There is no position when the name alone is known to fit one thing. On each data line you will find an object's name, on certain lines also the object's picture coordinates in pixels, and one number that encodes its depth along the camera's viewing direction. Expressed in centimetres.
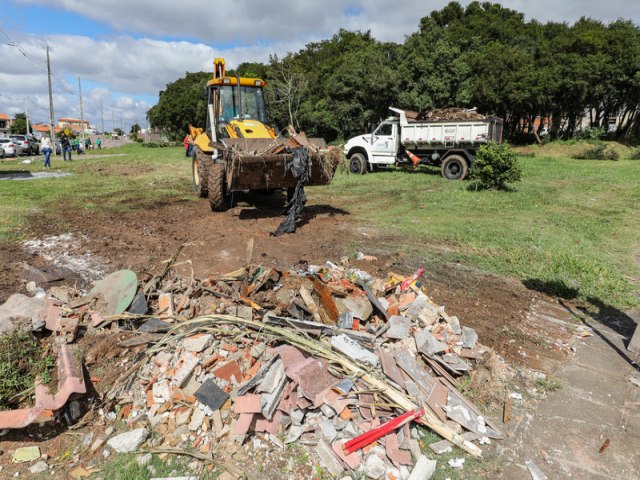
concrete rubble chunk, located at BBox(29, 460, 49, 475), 301
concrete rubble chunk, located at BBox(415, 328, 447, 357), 412
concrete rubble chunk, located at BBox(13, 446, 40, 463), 309
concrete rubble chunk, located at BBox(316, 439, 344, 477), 302
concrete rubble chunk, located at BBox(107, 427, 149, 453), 317
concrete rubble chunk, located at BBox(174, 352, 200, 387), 367
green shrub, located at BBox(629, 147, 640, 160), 2407
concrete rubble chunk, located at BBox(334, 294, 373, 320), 458
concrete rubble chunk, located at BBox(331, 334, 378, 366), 383
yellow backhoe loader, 811
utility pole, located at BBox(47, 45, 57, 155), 2742
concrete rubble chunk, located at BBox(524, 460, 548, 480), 301
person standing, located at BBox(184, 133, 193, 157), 2613
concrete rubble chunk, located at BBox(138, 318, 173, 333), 438
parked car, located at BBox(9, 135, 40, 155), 2648
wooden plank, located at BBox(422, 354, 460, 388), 388
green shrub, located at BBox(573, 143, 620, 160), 2416
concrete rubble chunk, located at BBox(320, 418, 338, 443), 325
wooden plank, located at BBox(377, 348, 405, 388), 370
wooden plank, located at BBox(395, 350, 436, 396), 370
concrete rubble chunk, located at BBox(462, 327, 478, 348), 434
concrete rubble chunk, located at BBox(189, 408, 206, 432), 334
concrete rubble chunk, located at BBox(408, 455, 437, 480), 296
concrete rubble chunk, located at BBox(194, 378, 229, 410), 346
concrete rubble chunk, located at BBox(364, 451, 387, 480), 300
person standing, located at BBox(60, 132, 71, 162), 2142
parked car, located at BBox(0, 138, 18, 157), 2553
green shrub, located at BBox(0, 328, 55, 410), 361
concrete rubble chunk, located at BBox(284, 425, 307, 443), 325
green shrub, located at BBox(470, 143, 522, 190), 1280
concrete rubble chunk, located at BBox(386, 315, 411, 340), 425
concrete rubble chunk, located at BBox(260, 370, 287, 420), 332
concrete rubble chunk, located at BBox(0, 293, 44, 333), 436
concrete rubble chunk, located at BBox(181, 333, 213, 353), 396
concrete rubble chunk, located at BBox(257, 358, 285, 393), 348
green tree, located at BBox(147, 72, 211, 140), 4544
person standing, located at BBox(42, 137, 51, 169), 1844
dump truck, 1519
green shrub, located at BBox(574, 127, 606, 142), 2911
